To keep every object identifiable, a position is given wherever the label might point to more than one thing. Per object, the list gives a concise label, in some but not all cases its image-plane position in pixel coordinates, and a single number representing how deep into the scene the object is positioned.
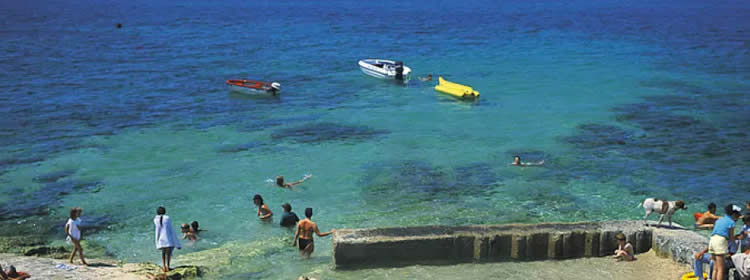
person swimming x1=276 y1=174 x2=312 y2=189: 22.40
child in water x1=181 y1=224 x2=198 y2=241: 17.83
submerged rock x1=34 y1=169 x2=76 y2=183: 23.80
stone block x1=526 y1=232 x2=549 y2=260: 14.11
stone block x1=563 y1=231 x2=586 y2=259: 14.20
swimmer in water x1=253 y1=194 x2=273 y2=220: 19.17
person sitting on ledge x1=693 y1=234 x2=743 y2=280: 12.01
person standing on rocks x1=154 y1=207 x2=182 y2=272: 13.98
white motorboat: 45.50
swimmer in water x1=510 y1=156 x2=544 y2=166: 24.83
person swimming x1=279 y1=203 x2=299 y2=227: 18.11
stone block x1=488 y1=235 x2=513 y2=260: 14.05
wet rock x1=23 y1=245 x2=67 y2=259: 16.05
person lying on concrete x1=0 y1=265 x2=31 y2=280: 12.87
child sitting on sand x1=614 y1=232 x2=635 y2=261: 13.96
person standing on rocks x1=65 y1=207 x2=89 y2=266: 13.90
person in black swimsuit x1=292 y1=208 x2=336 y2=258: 15.43
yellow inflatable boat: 39.97
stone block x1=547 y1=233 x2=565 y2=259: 14.14
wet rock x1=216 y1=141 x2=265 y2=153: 28.03
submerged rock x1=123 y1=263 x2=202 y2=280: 14.02
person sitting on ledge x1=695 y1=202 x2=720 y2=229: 16.50
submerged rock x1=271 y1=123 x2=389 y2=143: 30.23
